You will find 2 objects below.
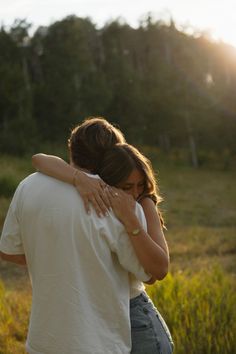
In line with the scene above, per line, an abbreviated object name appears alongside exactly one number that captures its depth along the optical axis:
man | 1.78
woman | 1.81
